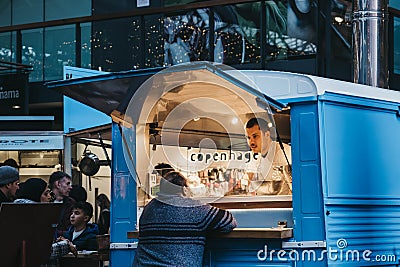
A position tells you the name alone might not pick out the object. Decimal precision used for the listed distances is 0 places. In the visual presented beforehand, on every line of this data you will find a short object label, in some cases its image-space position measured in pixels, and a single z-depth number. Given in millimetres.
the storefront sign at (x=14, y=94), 17031
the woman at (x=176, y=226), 6727
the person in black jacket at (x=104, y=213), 9836
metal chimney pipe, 9039
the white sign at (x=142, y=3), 16594
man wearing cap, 8484
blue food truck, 6867
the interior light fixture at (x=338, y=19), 14341
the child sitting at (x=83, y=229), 9039
